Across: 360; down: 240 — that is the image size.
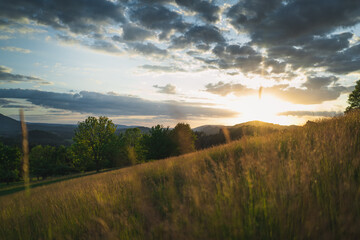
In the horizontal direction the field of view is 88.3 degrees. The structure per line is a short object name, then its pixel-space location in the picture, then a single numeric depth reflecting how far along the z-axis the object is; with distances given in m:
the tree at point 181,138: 39.59
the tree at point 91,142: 39.41
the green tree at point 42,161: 49.03
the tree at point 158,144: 38.00
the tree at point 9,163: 41.25
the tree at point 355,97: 29.93
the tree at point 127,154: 46.91
